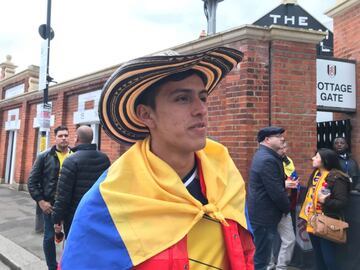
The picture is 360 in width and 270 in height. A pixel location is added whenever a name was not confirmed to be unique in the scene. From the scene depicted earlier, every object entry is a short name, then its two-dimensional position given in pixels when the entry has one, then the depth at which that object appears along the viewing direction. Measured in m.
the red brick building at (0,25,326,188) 5.26
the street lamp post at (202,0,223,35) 7.35
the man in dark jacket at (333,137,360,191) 5.84
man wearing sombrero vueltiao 1.35
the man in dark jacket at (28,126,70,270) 4.77
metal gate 6.46
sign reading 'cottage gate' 5.81
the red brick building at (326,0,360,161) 6.36
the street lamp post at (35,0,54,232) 7.67
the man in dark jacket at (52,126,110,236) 4.14
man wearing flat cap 4.23
